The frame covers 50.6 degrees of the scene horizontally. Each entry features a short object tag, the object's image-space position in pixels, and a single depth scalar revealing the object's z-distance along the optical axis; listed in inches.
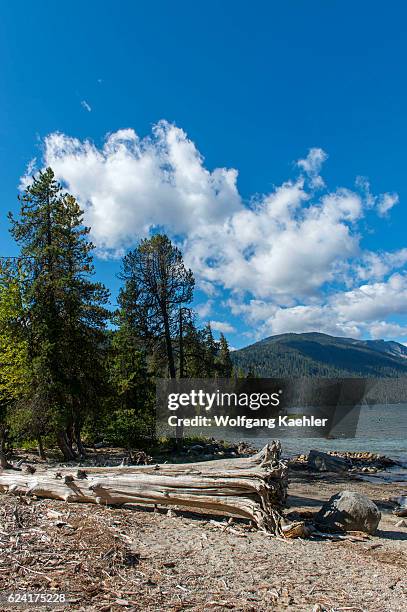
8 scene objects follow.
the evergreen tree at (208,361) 1051.6
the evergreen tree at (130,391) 951.6
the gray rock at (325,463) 929.5
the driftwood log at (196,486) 351.6
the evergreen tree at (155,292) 979.3
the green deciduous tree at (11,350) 711.7
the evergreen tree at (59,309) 711.1
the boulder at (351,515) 377.7
